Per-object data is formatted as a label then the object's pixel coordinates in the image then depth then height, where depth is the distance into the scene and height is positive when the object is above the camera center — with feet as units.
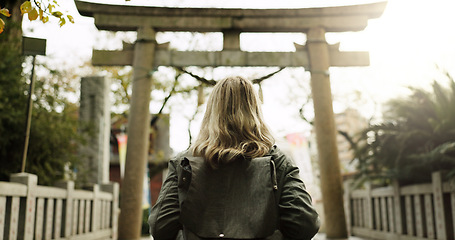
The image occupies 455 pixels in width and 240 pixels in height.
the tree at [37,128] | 20.31 +2.40
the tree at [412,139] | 18.48 +1.67
